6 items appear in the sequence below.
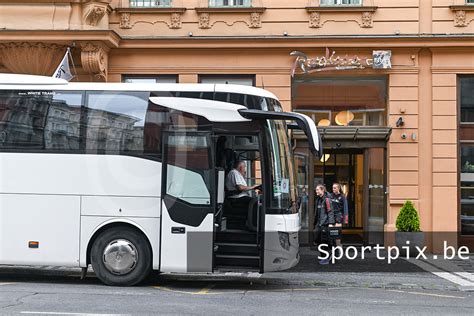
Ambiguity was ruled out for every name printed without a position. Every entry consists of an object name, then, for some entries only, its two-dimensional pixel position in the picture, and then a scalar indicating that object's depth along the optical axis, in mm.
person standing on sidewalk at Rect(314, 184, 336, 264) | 15047
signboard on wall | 17812
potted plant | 16812
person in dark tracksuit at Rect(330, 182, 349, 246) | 15156
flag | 16194
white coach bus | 11164
